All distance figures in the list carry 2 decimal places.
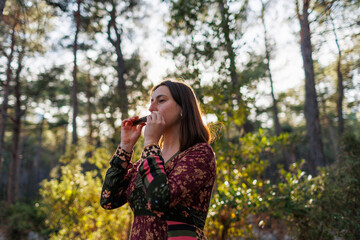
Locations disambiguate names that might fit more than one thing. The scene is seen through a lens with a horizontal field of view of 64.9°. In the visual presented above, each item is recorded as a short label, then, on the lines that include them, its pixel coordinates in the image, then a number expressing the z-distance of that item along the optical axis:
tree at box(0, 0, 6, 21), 3.11
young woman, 1.24
